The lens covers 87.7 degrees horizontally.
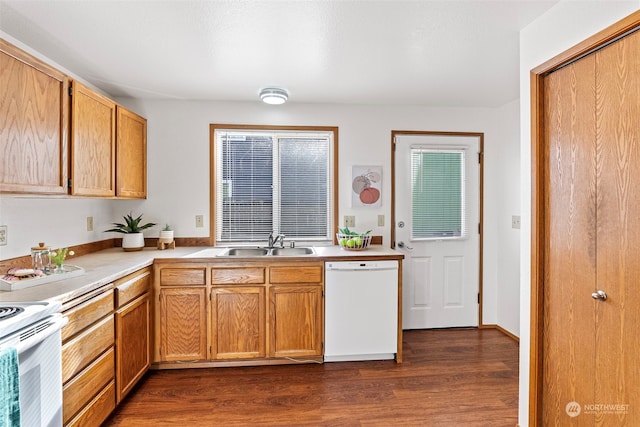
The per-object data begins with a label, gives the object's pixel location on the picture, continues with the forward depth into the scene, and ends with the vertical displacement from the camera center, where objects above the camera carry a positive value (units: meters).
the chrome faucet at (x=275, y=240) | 3.05 -0.24
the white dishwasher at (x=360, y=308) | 2.64 -0.76
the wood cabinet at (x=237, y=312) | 2.54 -0.76
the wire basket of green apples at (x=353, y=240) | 2.89 -0.23
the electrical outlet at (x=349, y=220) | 3.26 -0.07
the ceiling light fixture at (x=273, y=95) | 2.73 +0.98
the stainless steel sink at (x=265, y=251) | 3.02 -0.34
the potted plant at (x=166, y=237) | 2.94 -0.21
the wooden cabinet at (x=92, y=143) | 2.02 +0.47
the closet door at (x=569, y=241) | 1.48 -0.13
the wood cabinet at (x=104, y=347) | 1.59 -0.76
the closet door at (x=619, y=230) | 1.29 -0.06
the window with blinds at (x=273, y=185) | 3.20 +0.28
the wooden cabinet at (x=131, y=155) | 2.60 +0.49
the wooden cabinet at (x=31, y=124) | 1.53 +0.46
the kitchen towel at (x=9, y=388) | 1.11 -0.60
